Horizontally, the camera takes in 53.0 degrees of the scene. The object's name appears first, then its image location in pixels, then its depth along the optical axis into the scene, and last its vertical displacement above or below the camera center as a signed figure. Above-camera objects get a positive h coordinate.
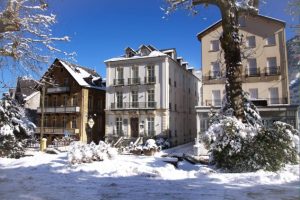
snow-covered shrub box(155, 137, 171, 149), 31.16 -2.57
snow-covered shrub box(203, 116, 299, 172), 8.27 -0.81
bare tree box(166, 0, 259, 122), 10.09 +2.46
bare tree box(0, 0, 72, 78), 7.98 +2.51
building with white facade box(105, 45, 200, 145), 33.53 +2.72
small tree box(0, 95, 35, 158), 16.56 -0.55
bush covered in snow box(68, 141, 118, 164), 11.01 -1.28
